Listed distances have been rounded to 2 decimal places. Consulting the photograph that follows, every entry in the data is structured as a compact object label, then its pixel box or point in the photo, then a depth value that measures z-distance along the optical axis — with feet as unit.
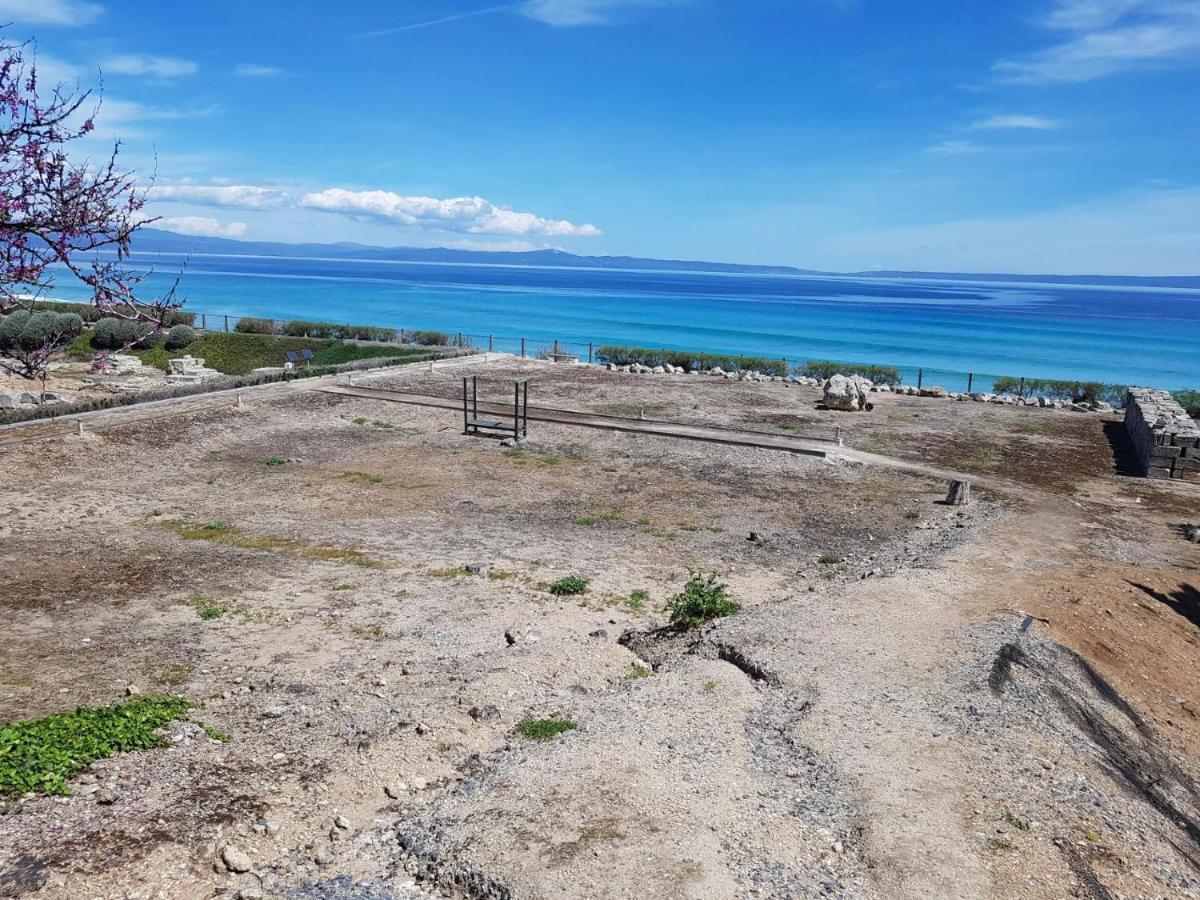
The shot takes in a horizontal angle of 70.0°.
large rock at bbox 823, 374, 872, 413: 120.88
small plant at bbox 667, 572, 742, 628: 43.19
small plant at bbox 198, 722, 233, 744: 30.50
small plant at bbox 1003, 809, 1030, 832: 26.07
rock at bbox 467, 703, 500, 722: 33.36
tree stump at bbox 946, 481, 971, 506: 71.87
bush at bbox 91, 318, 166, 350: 155.87
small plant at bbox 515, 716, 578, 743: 31.86
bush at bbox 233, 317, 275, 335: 187.52
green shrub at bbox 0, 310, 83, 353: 139.22
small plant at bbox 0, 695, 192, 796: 26.02
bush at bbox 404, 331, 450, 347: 185.37
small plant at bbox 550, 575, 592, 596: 47.93
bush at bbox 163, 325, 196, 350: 170.09
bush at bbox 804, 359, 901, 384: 160.45
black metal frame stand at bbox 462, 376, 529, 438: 92.28
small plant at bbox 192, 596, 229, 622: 42.29
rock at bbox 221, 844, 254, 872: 23.50
